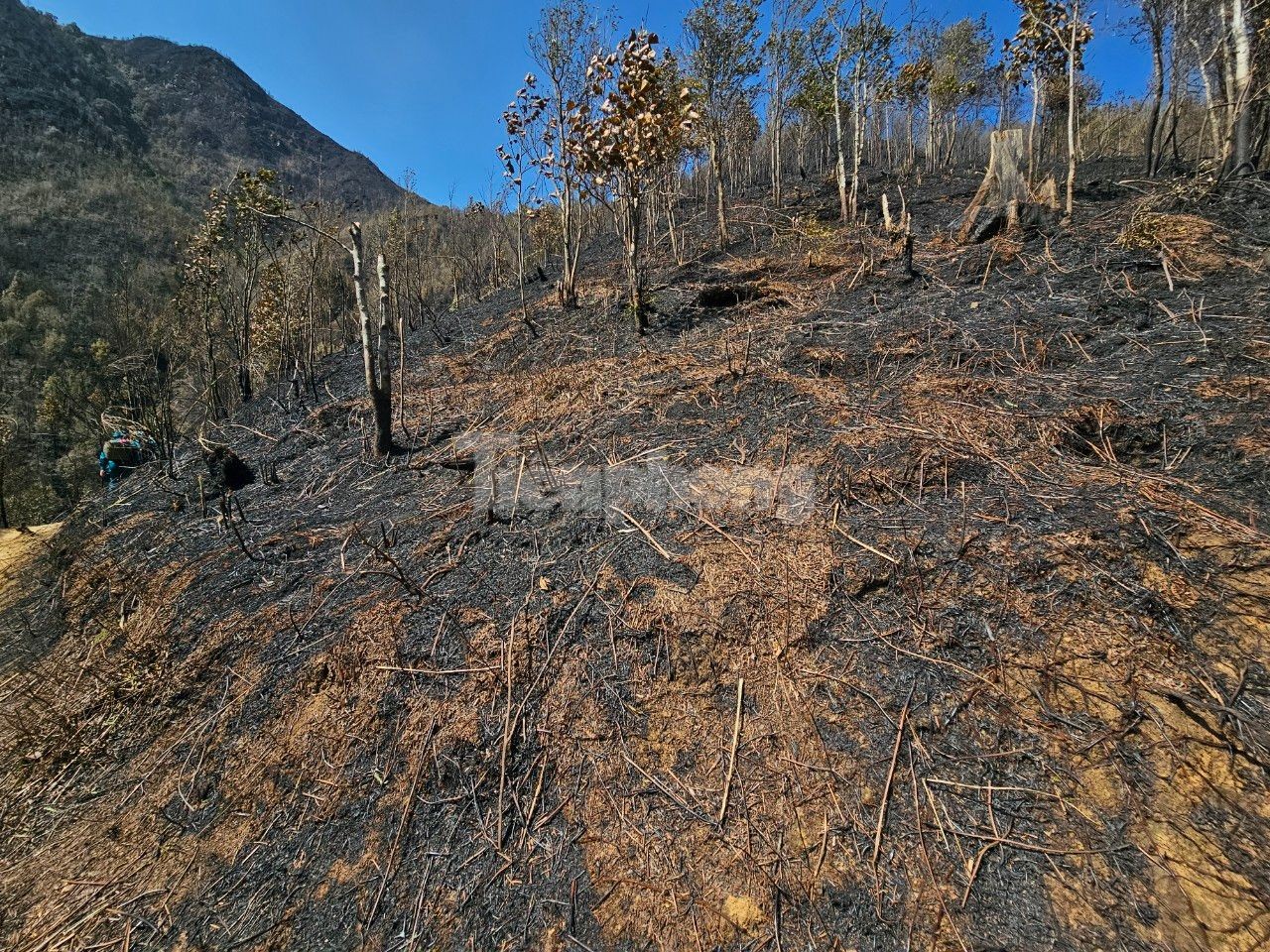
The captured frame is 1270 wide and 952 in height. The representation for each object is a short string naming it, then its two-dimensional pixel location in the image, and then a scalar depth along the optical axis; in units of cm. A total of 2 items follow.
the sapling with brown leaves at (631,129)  547
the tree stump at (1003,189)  573
